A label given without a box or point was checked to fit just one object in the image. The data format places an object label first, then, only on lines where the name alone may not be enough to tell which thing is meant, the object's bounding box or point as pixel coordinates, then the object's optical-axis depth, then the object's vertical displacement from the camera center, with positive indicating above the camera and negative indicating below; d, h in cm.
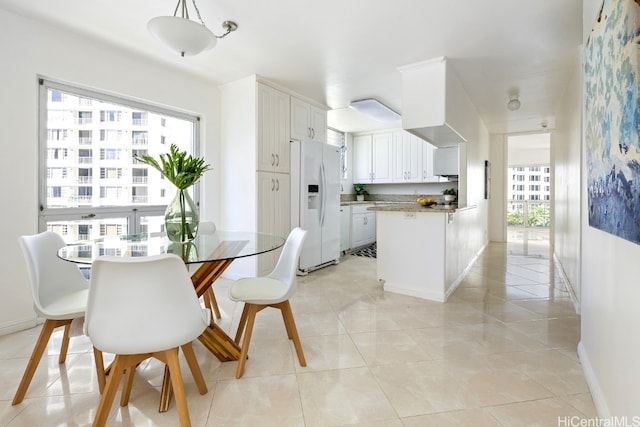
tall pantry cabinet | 365 +60
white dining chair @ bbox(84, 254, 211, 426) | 120 -41
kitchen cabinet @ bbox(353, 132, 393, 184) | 650 +116
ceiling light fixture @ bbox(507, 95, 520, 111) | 417 +147
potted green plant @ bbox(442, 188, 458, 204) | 411 +17
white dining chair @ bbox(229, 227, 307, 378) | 184 -51
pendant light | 178 +107
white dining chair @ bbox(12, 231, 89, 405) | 158 -46
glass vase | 203 -4
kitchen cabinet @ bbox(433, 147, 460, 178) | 427 +70
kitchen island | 311 -41
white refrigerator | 412 +17
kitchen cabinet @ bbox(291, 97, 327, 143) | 419 +129
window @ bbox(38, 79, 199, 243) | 268 +46
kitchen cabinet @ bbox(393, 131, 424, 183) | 614 +109
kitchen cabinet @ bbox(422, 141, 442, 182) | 595 +92
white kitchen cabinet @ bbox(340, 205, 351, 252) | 541 -29
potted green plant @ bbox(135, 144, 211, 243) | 196 +9
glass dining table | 158 -22
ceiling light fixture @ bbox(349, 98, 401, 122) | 444 +157
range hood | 311 +119
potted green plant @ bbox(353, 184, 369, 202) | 693 +46
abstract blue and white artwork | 99 +34
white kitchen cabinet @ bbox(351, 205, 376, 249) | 573 -29
